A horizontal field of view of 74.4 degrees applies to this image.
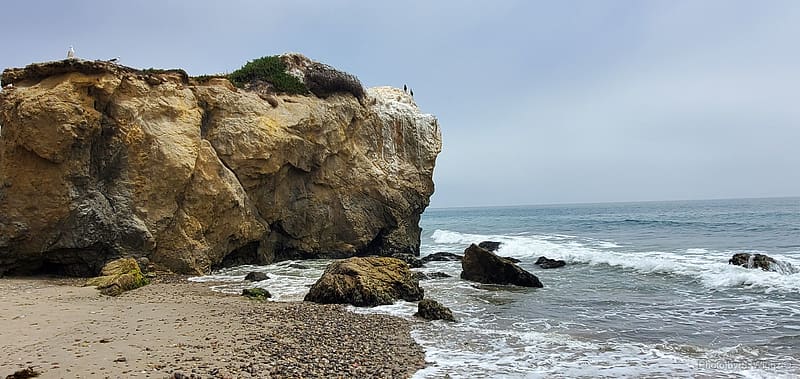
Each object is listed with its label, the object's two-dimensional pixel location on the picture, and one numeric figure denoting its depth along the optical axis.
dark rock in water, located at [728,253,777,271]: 19.90
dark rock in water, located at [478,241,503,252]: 35.99
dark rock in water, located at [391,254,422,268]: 24.20
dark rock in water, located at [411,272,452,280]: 20.01
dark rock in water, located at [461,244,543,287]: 18.22
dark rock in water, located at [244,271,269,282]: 17.92
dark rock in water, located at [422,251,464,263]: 27.78
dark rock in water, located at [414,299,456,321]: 12.30
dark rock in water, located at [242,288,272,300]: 14.44
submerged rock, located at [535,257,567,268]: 24.97
